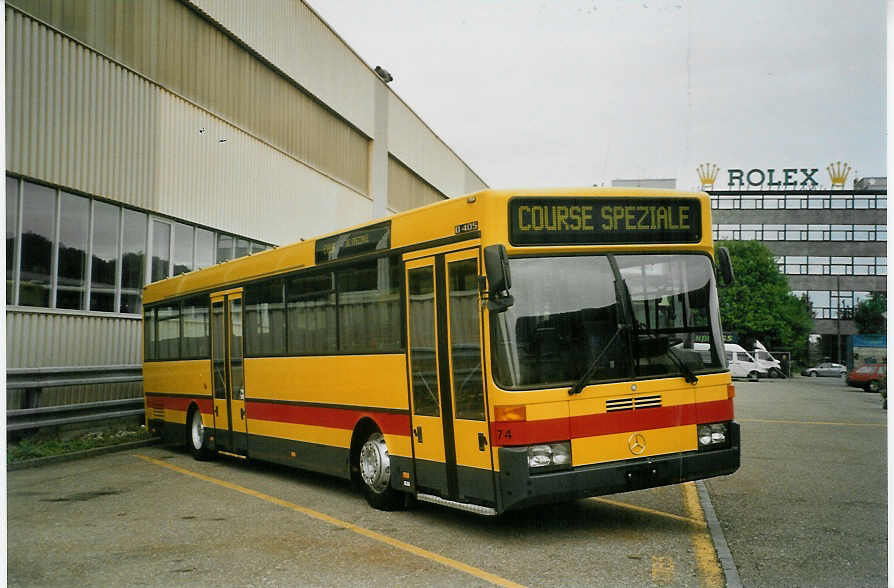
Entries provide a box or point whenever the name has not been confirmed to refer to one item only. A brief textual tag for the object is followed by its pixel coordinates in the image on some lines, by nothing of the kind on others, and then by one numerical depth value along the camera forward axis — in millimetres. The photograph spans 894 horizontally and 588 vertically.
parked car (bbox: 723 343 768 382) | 58719
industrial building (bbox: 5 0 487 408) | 16172
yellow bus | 7934
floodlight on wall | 31684
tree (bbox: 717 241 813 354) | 69625
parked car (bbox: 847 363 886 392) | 31844
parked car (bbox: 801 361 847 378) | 51531
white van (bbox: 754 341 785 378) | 62000
